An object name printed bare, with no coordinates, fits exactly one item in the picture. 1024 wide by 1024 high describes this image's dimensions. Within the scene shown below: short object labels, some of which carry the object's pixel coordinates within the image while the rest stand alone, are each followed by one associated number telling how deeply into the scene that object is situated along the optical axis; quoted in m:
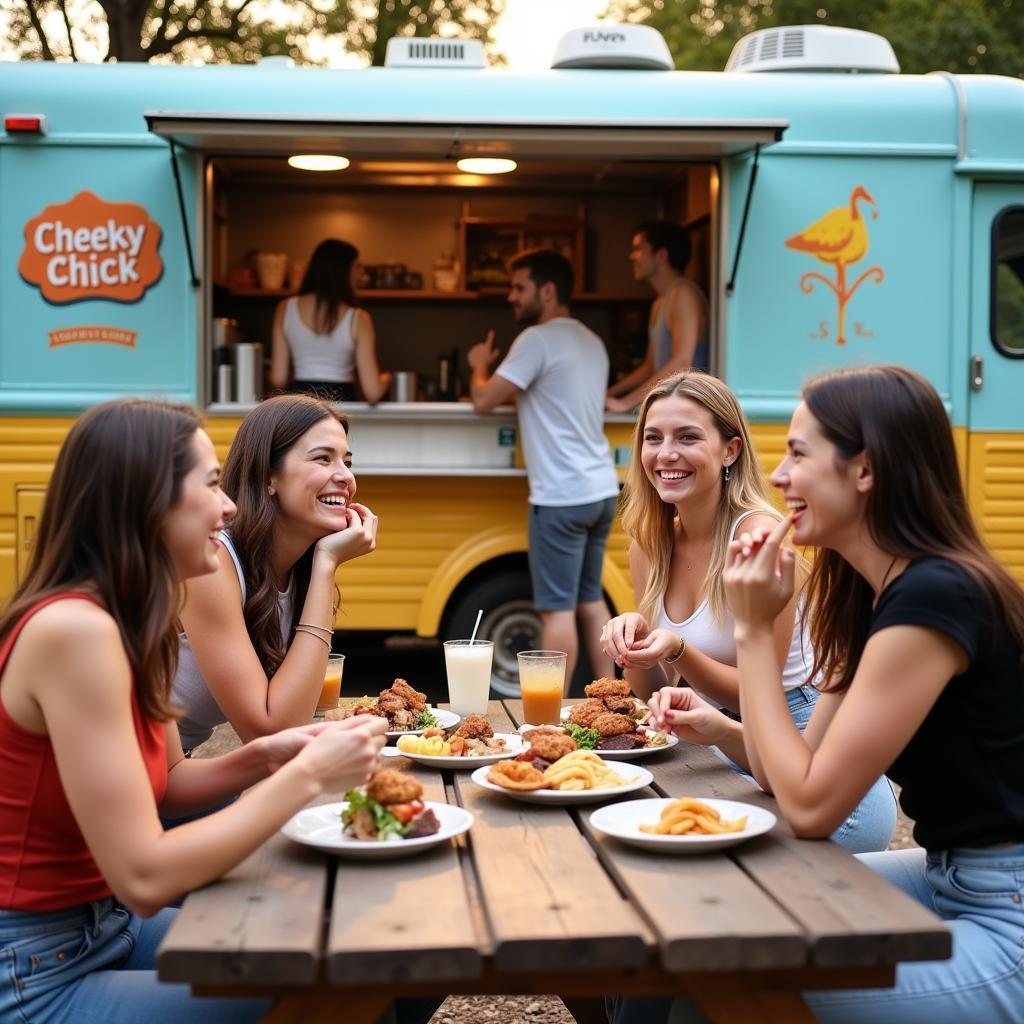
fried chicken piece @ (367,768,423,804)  2.07
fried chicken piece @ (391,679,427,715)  2.98
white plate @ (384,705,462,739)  2.85
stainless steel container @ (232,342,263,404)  6.30
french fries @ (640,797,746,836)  2.06
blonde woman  3.22
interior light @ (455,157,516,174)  6.52
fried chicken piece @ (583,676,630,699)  2.94
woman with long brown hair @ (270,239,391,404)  6.69
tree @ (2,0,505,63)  14.37
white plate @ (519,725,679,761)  2.69
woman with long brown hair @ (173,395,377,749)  2.76
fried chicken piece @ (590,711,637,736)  2.77
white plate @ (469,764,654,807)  2.31
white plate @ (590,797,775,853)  2.02
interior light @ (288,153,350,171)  6.30
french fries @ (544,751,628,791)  2.36
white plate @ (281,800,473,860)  1.99
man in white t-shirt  5.99
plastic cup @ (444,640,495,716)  3.13
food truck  5.86
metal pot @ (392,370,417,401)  7.28
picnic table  1.65
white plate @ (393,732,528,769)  2.59
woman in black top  2.07
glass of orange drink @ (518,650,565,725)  3.00
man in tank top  6.40
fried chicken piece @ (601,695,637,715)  2.86
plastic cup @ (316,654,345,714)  3.13
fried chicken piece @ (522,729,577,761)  2.50
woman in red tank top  1.88
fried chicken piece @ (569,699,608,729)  2.83
